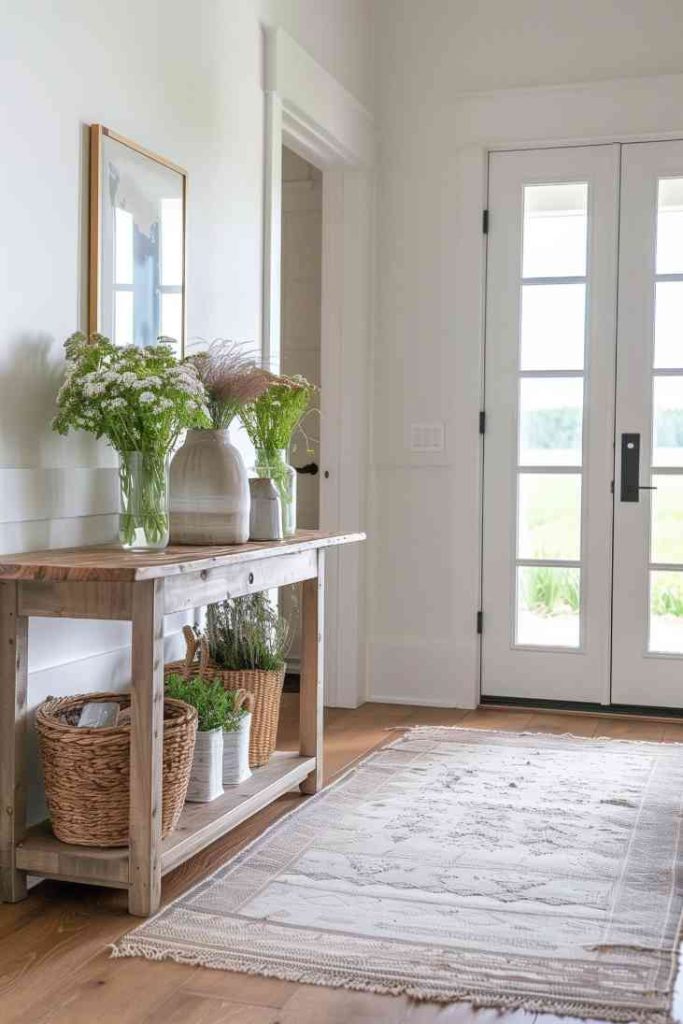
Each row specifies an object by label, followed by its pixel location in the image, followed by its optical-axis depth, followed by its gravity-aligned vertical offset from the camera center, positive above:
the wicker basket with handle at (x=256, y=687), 3.08 -0.61
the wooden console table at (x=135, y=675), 2.31 -0.43
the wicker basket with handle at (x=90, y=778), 2.40 -0.66
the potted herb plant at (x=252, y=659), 3.17 -0.54
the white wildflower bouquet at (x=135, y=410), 2.50 +0.11
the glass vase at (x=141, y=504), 2.60 -0.10
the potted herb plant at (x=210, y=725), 2.80 -0.64
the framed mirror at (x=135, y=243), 2.73 +0.53
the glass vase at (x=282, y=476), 3.14 -0.04
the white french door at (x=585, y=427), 4.57 +0.15
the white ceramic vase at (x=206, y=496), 2.77 -0.08
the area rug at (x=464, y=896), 2.14 -0.93
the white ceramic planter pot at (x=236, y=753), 2.94 -0.74
